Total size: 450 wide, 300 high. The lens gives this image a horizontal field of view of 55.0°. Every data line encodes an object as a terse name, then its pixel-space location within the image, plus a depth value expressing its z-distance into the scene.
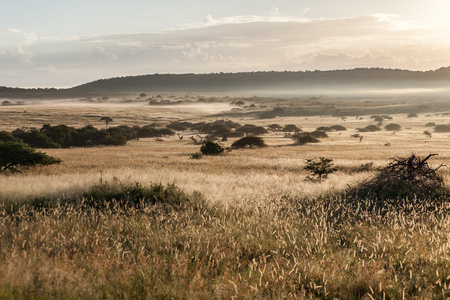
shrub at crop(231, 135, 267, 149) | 44.19
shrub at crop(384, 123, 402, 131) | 77.44
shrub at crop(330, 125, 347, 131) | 79.25
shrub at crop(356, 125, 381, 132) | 75.75
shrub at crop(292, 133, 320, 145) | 49.31
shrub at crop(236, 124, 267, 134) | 69.88
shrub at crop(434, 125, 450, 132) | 71.79
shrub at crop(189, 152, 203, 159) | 31.23
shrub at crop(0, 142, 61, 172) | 22.06
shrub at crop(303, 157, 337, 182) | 20.52
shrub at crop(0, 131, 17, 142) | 44.78
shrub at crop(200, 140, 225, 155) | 35.31
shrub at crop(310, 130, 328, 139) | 59.91
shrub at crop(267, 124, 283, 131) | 82.11
